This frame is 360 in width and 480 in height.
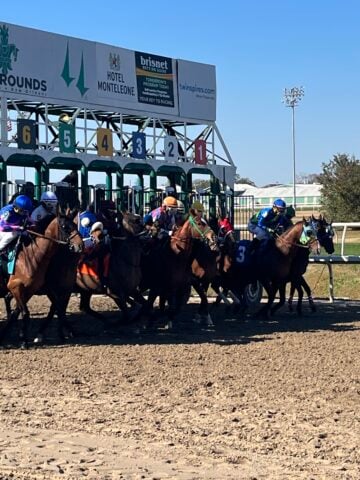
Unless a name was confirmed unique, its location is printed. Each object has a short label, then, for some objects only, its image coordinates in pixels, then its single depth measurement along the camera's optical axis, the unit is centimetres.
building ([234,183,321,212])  9274
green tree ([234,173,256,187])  11894
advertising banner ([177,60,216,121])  2658
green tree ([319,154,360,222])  5438
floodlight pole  8488
